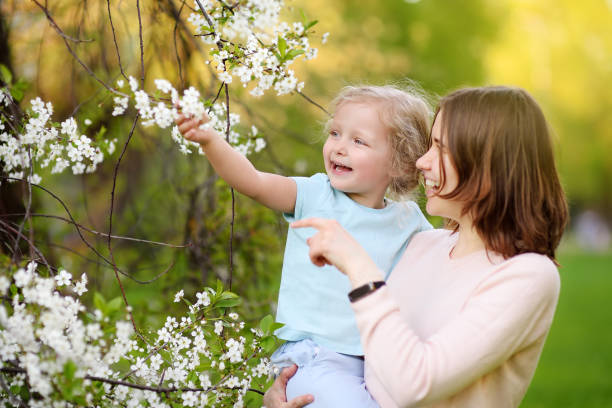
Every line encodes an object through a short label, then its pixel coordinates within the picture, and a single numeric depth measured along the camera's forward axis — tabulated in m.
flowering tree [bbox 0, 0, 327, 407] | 1.81
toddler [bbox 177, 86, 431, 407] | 2.01
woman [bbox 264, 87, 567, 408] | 1.80
